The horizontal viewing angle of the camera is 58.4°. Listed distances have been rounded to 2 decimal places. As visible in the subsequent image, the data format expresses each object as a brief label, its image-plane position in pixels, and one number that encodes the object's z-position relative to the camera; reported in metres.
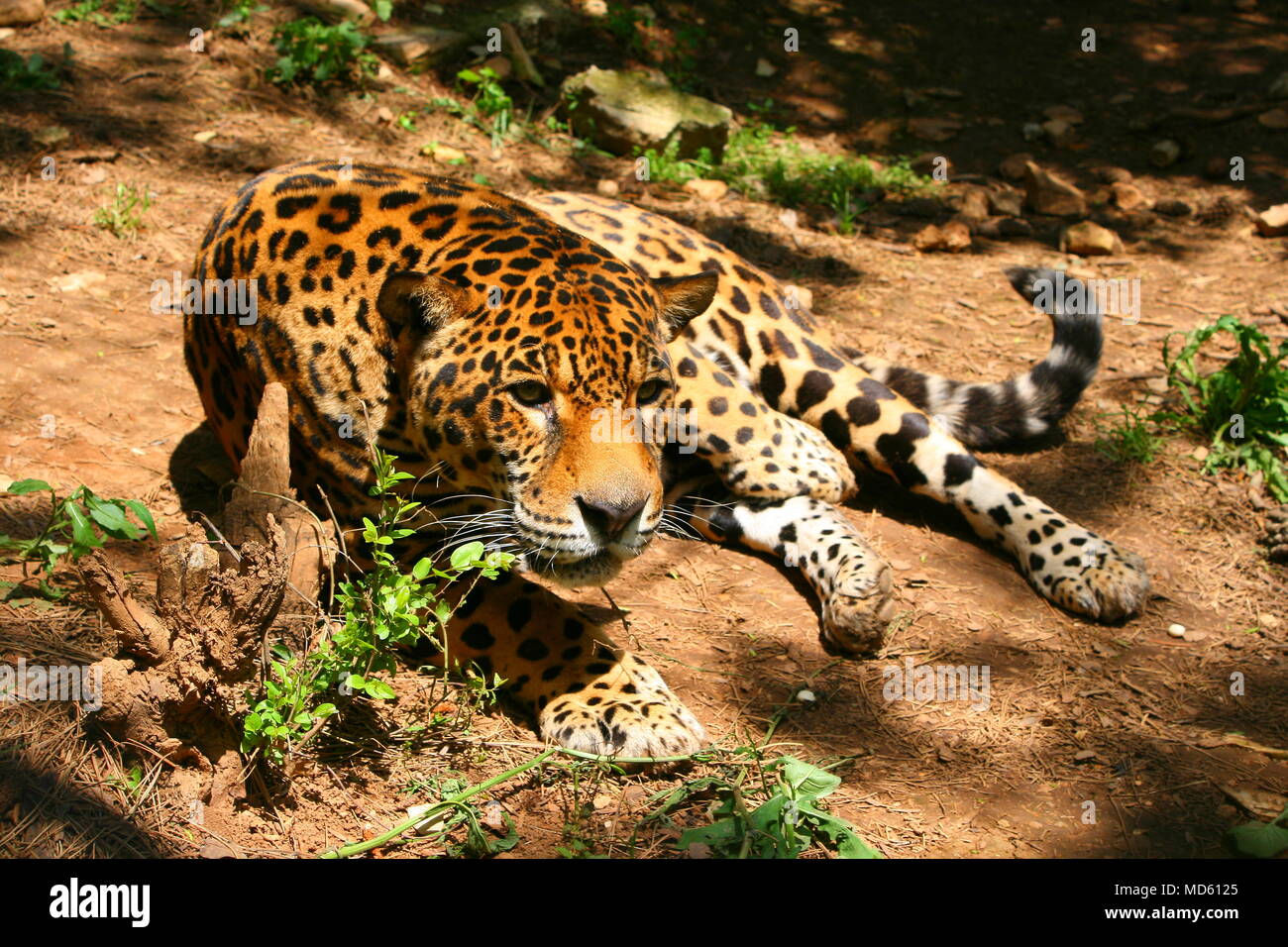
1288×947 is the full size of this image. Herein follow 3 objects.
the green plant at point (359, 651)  3.48
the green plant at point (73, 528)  3.95
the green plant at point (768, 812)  3.60
